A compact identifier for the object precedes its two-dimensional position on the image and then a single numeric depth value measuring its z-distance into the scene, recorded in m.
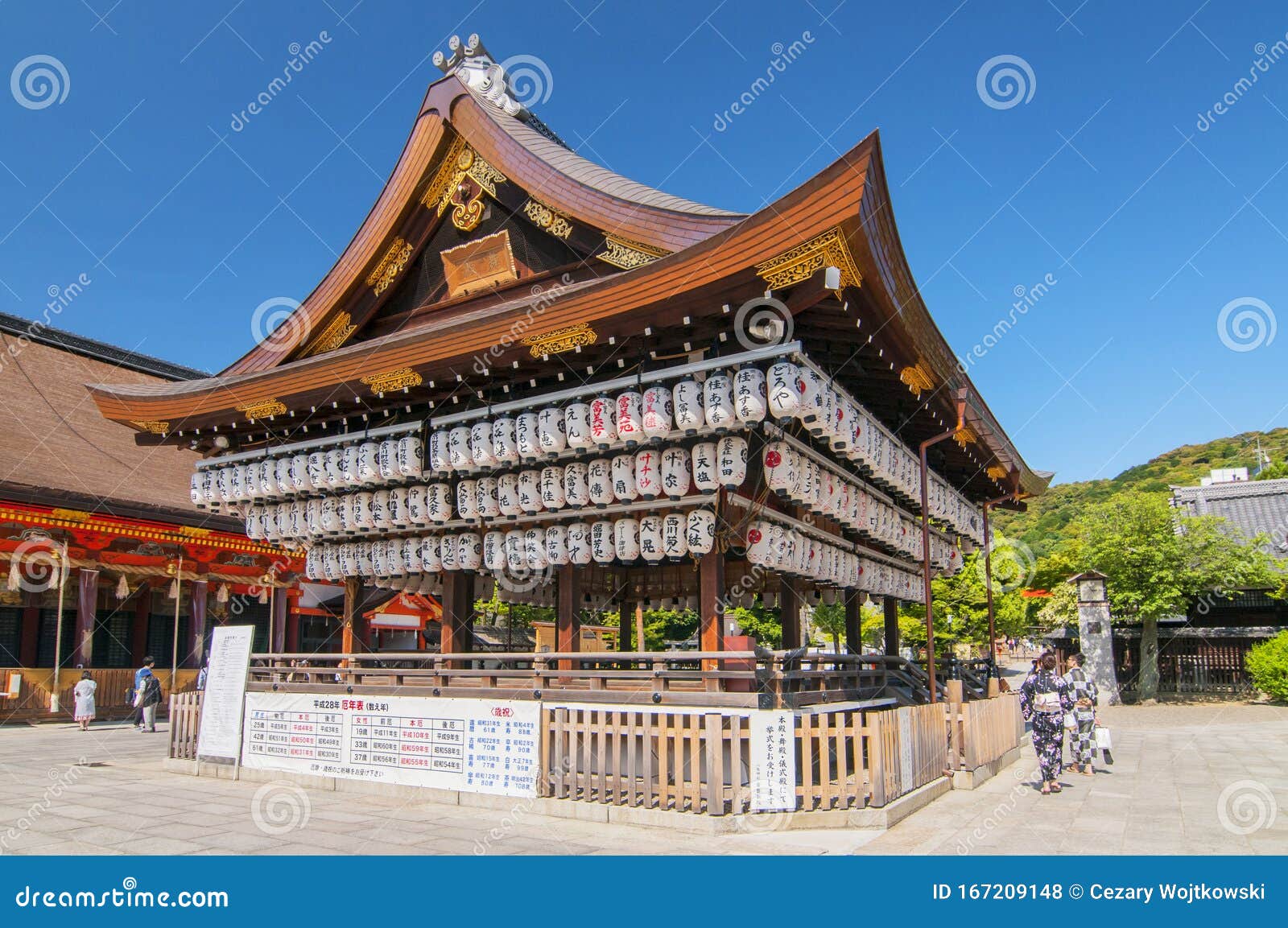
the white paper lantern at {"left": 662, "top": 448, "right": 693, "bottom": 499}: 10.80
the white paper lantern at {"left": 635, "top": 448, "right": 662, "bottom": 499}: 11.04
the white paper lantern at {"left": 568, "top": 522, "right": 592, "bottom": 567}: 11.95
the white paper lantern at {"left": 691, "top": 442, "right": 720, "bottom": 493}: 10.56
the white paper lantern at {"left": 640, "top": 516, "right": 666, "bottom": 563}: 11.20
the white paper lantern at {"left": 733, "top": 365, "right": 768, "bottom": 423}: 9.85
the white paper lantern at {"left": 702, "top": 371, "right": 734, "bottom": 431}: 10.11
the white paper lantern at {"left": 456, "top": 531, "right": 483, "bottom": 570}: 13.45
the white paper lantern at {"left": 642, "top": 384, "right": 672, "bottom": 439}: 10.53
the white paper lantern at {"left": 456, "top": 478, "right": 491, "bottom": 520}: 13.05
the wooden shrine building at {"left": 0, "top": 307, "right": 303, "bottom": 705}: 22.03
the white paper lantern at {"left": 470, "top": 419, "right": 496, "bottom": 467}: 12.42
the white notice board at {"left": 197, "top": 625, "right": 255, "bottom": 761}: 13.83
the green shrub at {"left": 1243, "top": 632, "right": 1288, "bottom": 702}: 26.05
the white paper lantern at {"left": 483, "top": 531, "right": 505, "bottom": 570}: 12.91
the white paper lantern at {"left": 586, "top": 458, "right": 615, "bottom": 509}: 11.51
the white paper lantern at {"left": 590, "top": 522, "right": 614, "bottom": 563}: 11.73
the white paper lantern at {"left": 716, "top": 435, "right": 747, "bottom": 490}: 10.41
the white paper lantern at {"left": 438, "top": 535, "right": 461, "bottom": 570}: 13.62
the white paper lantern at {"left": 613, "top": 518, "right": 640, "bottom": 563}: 11.51
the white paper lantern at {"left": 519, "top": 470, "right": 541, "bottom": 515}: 12.22
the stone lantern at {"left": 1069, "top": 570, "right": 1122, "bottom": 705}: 29.50
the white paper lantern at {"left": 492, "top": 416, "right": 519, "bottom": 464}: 12.12
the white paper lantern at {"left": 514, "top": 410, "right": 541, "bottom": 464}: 11.80
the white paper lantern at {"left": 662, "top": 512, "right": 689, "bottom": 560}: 10.91
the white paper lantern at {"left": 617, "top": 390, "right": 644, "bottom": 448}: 10.81
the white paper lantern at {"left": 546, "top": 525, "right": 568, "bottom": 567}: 12.16
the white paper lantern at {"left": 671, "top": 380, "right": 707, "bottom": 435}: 10.34
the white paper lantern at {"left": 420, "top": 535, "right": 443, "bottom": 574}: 13.88
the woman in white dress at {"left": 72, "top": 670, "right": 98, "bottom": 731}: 21.19
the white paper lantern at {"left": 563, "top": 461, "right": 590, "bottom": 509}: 11.77
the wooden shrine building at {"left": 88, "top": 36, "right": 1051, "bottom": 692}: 10.02
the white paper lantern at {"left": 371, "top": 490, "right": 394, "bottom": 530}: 14.20
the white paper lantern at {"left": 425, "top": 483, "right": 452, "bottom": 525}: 13.50
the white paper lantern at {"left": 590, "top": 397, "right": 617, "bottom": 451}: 11.04
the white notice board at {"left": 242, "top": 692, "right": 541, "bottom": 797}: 10.49
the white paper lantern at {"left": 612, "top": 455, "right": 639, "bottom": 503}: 11.28
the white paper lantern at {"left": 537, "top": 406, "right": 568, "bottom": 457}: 11.56
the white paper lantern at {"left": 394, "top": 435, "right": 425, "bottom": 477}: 13.51
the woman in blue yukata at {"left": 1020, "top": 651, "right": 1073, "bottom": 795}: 11.53
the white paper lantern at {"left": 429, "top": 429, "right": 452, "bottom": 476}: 12.77
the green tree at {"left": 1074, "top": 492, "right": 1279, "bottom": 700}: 27.98
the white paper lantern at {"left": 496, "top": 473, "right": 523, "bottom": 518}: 12.52
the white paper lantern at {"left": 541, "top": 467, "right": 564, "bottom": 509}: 11.96
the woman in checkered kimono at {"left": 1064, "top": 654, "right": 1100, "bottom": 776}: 13.27
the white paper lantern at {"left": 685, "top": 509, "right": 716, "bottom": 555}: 10.73
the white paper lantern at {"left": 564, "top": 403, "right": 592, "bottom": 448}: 11.36
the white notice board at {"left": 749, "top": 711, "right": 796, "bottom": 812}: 8.93
